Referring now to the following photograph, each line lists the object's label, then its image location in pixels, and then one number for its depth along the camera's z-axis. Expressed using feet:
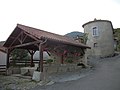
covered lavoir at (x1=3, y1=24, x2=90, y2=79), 21.07
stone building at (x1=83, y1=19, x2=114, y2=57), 47.27
